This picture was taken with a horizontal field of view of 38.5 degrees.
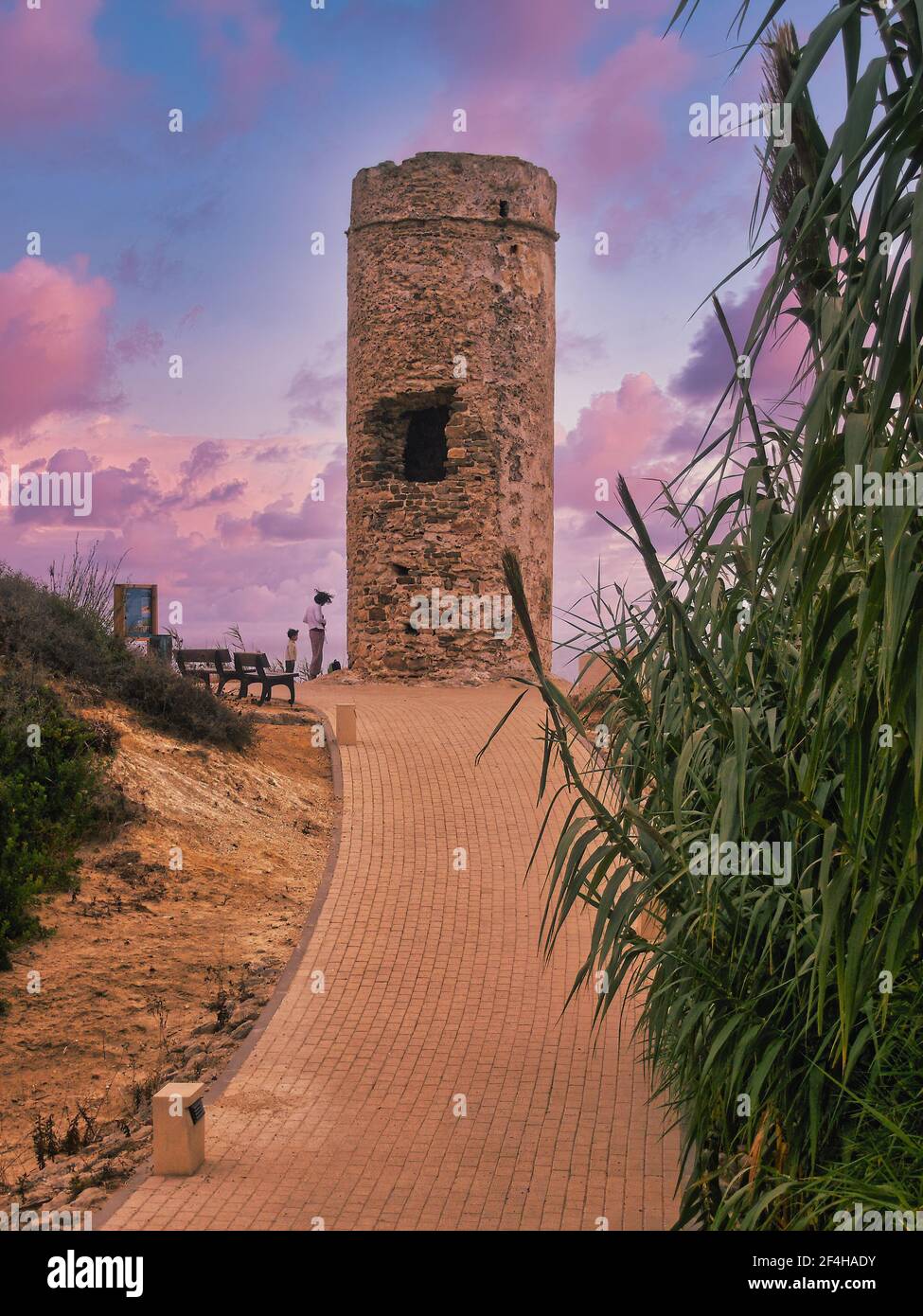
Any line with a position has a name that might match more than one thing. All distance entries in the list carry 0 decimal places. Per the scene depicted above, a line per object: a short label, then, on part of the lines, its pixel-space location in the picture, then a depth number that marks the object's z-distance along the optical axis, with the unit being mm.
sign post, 20188
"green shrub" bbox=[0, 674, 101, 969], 12023
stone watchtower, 22969
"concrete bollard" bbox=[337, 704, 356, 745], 18141
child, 24609
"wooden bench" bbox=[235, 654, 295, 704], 20672
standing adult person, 24938
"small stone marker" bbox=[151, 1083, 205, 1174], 7574
